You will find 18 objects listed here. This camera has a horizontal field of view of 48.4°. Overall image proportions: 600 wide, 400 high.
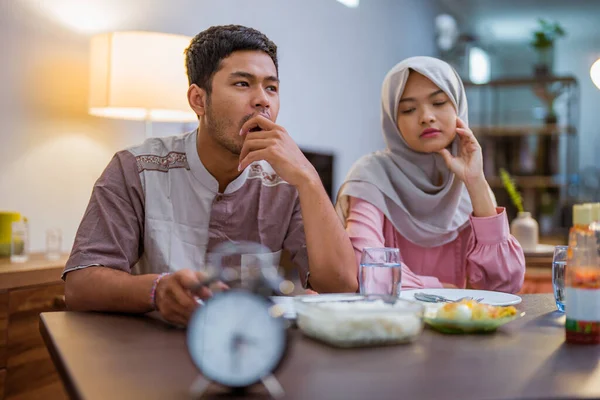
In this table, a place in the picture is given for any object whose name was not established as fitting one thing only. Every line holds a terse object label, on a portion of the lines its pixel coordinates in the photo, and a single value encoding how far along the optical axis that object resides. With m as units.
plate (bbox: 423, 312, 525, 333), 1.05
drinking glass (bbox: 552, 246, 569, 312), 1.34
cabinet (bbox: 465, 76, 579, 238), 6.76
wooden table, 0.74
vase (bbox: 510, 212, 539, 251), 3.69
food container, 0.93
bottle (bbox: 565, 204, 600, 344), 1.02
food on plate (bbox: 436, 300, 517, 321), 1.05
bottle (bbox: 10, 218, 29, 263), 2.27
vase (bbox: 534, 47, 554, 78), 6.77
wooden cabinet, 1.99
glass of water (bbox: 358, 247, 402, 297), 1.24
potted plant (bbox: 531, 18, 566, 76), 6.43
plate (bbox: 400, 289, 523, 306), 1.33
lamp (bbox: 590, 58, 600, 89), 2.84
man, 1.47
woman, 1.84
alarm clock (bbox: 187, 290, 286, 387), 0.75
